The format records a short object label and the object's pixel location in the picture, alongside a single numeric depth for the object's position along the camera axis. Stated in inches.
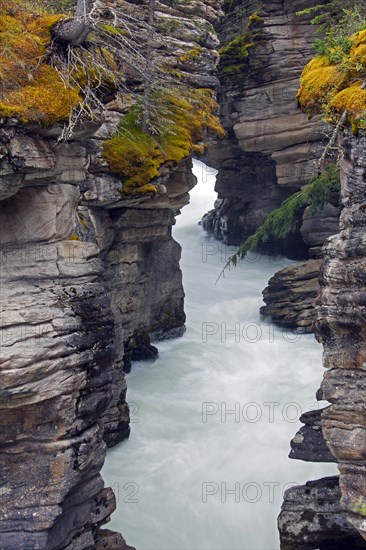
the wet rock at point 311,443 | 532.4
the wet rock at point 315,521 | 467.5
